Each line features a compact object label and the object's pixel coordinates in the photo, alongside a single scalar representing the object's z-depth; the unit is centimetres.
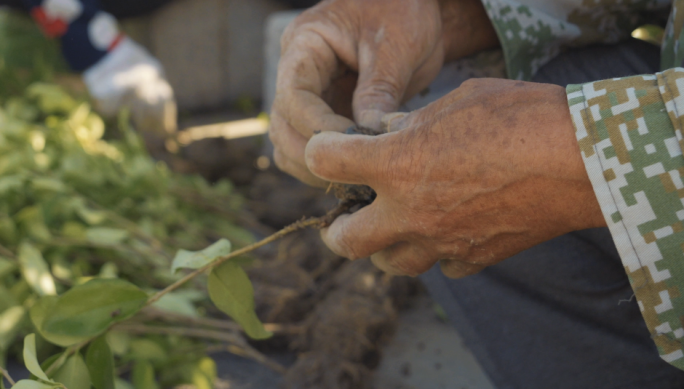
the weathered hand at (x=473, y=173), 69
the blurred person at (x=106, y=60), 243
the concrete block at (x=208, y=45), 300
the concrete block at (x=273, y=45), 249
